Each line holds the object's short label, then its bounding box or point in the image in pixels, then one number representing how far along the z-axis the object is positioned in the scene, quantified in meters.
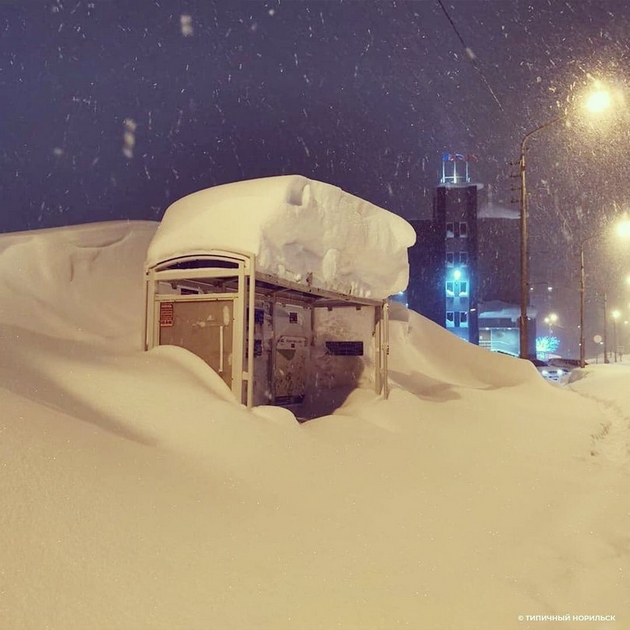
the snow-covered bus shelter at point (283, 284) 9.30
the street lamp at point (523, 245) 20.03
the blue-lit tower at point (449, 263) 63.84
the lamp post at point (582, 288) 28.59
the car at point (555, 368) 39.10
